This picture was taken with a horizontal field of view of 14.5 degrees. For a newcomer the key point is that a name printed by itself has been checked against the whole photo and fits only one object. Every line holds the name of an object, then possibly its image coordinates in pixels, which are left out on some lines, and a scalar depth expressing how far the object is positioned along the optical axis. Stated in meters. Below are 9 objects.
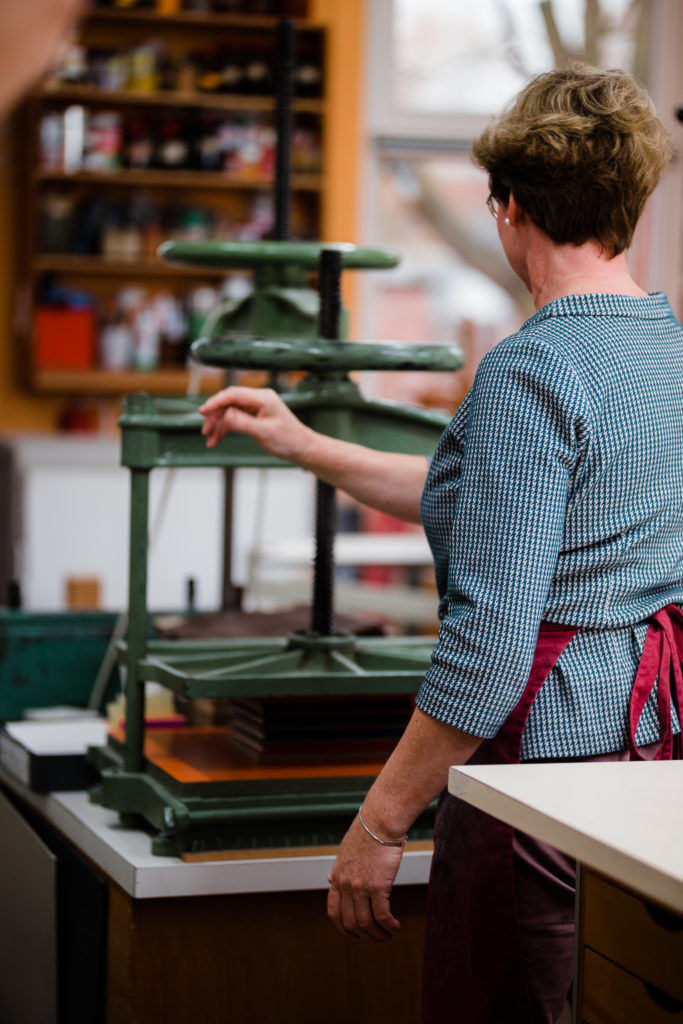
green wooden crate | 5.07
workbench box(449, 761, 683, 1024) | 3.26
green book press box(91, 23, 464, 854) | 4.17
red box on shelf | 10.01
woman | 3.60
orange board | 4.22
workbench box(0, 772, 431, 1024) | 4.11
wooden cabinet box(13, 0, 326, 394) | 10.00
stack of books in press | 4.33
